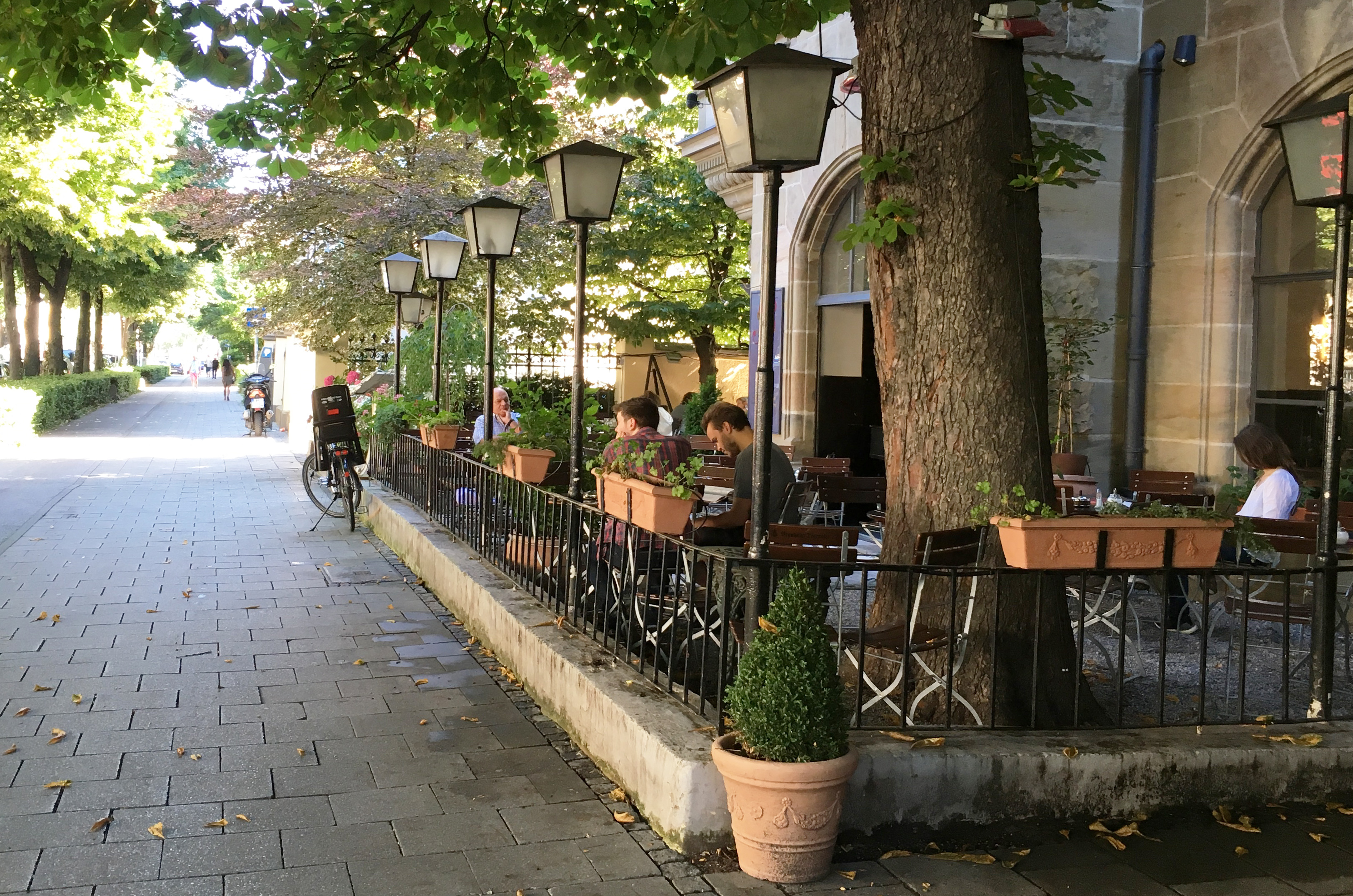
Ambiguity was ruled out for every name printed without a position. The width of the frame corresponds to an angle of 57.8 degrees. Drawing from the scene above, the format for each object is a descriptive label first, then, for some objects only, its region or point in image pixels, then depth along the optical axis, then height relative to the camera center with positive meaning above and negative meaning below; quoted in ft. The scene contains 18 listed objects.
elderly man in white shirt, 37.40 -0.78
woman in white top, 23.13 -1.45
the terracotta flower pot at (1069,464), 31.73 -1.80
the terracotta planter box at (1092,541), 14.94 -1.81
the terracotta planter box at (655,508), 17.38 -1.68
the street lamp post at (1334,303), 16.34 +1.27
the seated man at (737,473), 20.86 -1.44
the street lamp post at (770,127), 15.19 +3.34
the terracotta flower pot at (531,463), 24.86 -1.50
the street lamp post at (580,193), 23.11 +3.78
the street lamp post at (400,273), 47.80 +4.48
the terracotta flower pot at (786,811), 12.39 -4.28
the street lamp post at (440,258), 40.96 +4.37
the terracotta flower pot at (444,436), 36.37 -1.43
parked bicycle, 41.68 -2.10
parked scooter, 90.63 -1.37
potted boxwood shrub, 12.42 -3.75
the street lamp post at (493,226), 32.09 +4.27
